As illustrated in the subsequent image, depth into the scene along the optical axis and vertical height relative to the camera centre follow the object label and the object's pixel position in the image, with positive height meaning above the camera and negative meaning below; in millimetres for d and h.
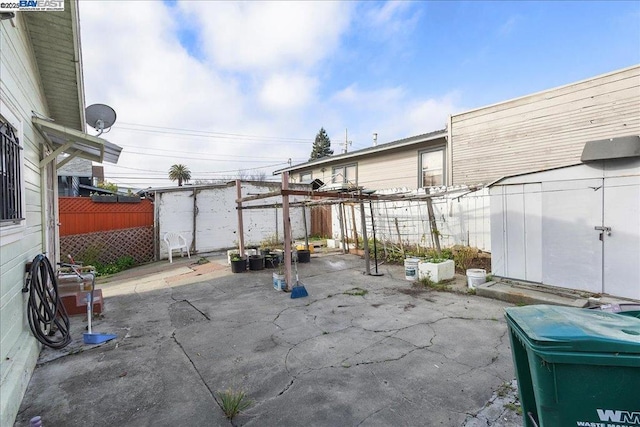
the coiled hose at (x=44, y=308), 3436 -1139
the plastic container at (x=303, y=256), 9922 -1473
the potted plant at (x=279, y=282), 6543 -1531
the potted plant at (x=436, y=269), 6832 -1400
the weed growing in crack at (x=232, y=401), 2535 -1677
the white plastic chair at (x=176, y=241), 11164 -1055
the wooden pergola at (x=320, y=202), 6293 +267
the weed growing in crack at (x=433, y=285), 6461 -1666
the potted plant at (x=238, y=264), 8430 -1465
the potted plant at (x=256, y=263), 8820 -1485
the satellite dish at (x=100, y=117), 5504 +1790
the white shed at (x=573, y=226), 4886 -363
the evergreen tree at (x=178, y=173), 38312 +5129
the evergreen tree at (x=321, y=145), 47594 +10370
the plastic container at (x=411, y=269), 7195 -1424
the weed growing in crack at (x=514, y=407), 2488 -1676
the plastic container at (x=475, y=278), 6168 -1427
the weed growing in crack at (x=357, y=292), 6203 -1717
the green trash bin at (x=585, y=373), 1415 -808
